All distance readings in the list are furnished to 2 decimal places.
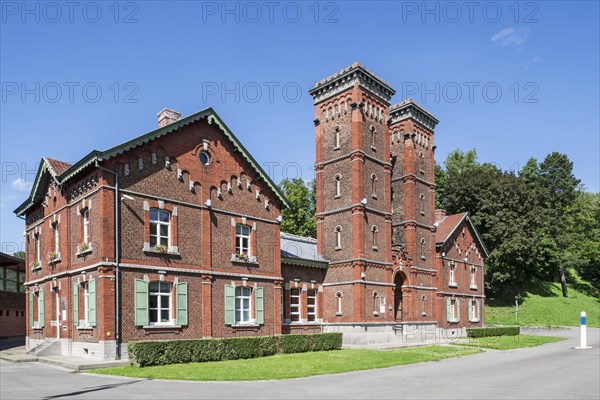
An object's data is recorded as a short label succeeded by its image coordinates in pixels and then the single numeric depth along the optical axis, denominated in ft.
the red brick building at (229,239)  79.92
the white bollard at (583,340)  105.44
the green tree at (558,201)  226.17
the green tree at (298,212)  189.16
